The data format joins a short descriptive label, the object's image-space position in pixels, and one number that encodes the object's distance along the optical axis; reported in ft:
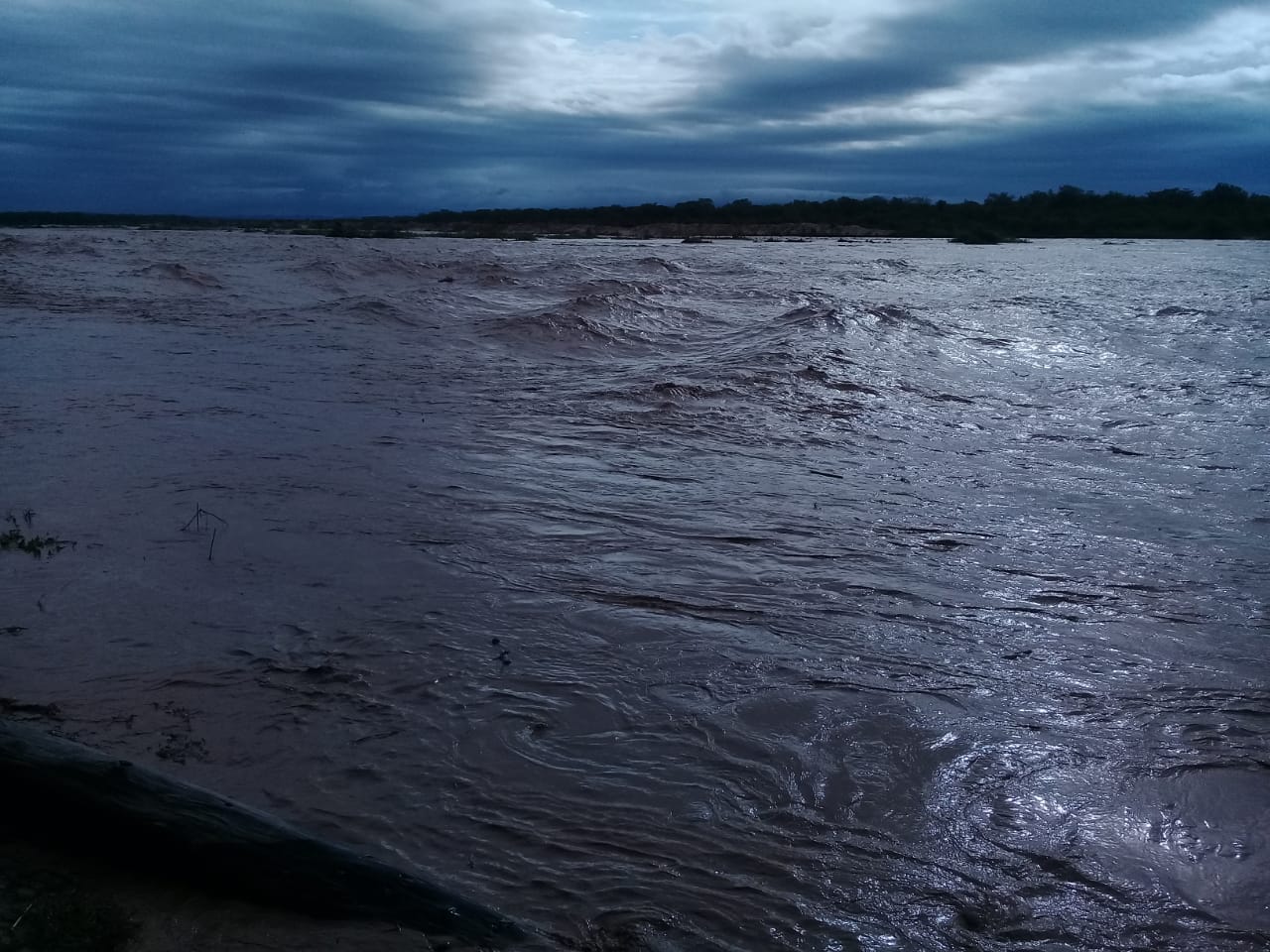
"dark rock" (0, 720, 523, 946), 8.48
